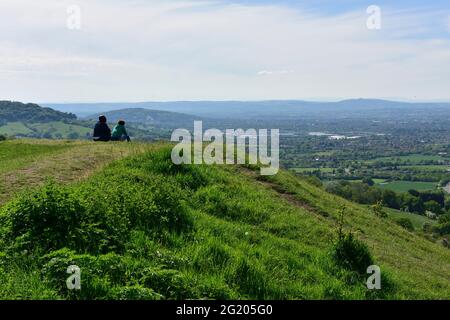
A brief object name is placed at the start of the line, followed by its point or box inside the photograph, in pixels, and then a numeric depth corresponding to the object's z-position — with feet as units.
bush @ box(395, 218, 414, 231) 78.68
